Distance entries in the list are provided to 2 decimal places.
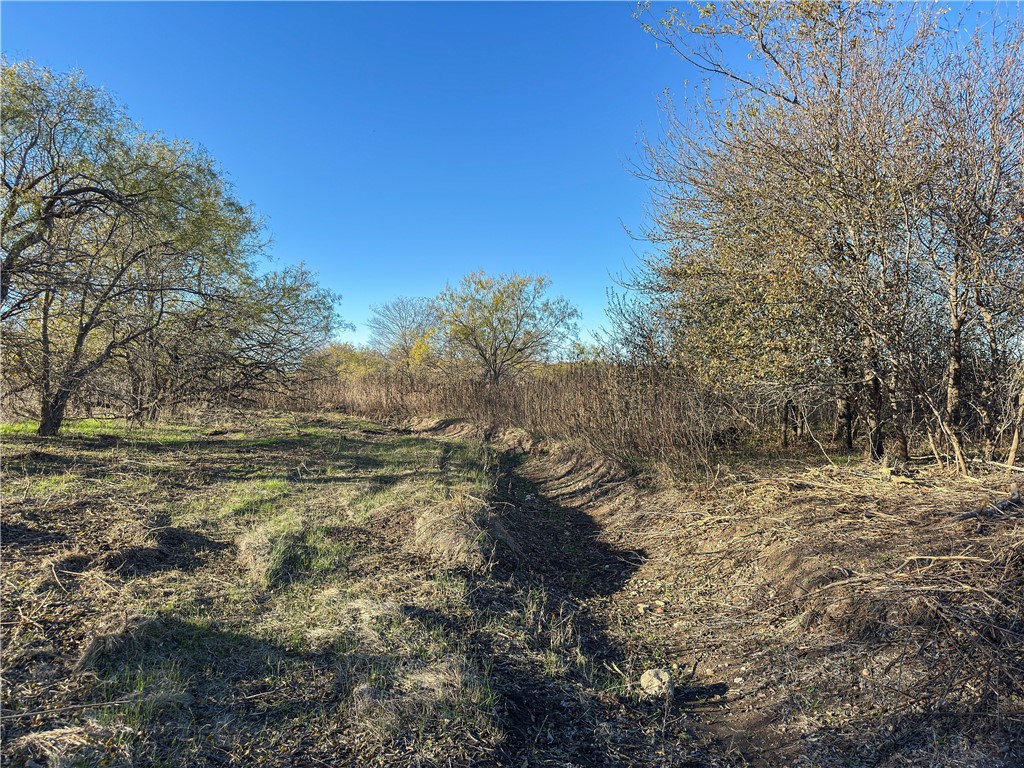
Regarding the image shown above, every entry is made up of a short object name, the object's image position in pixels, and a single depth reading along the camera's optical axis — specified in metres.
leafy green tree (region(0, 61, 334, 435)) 7.88
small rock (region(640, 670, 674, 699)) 3.11
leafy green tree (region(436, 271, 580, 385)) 34.19
